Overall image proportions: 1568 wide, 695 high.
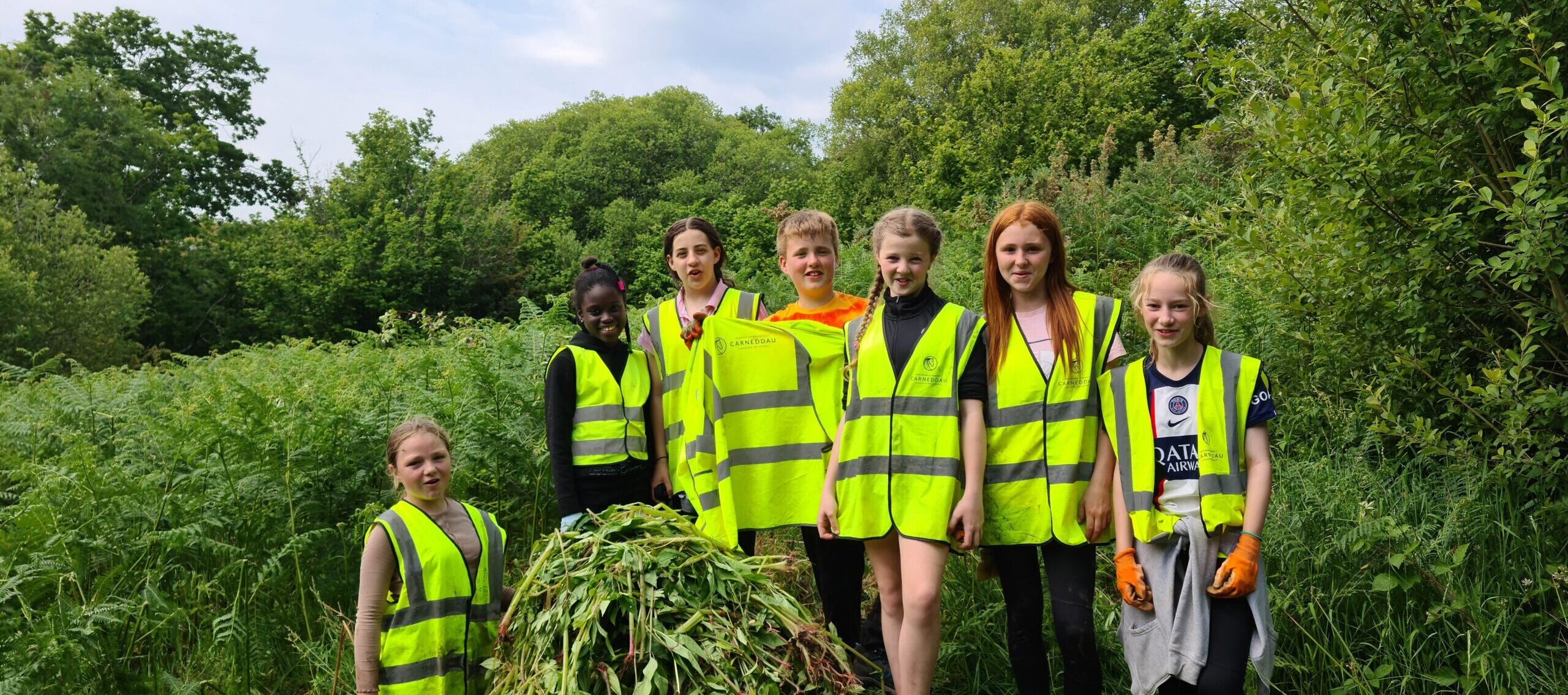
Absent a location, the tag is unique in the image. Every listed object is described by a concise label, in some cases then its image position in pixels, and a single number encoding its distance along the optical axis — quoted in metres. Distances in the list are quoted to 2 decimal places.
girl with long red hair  3.42
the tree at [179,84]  40.88
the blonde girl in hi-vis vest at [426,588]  3.37
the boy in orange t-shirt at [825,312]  4.12
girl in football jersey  3.08
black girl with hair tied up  4.02
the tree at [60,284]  24.25
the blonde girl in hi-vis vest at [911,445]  3.41
